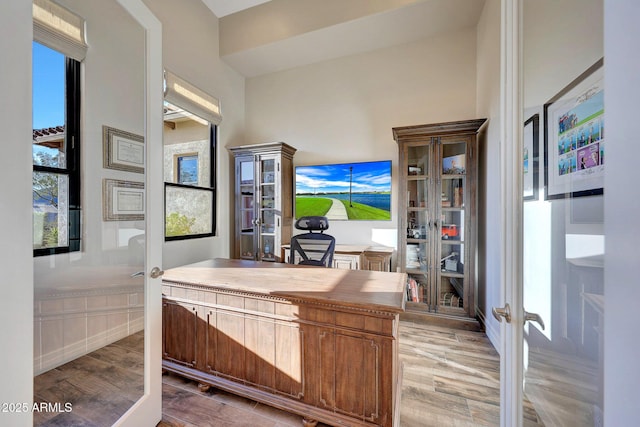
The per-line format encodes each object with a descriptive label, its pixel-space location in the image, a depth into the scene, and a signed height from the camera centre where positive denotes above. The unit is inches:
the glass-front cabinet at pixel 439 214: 108.9 -1.1
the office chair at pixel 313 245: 98.8 -13.1
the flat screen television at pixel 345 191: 136.5 +11.9
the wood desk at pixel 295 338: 54.4 -30.5
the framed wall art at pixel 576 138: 24.1 +8.7
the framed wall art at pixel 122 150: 59.9 +15.4
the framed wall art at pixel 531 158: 38.9 +8.3
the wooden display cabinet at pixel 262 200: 142.2 +7.2
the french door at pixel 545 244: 28.7 -4.5
